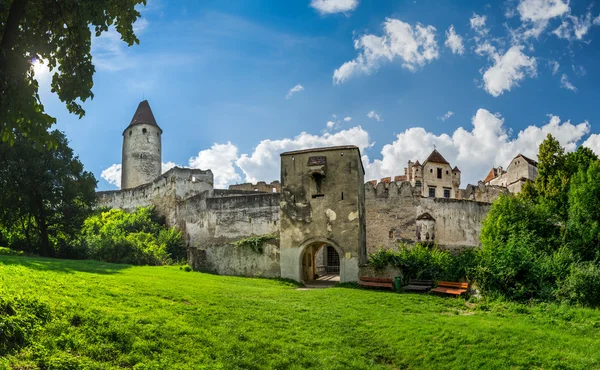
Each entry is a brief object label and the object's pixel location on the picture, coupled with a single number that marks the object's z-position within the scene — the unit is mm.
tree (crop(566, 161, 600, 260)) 21484
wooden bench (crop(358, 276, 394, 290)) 20836
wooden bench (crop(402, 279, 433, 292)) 19578
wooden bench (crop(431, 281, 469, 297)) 18745
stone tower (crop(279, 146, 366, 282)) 23703
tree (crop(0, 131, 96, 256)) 25953
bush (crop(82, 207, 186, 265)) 27641
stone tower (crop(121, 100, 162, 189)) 53938
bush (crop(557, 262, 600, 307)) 16391
